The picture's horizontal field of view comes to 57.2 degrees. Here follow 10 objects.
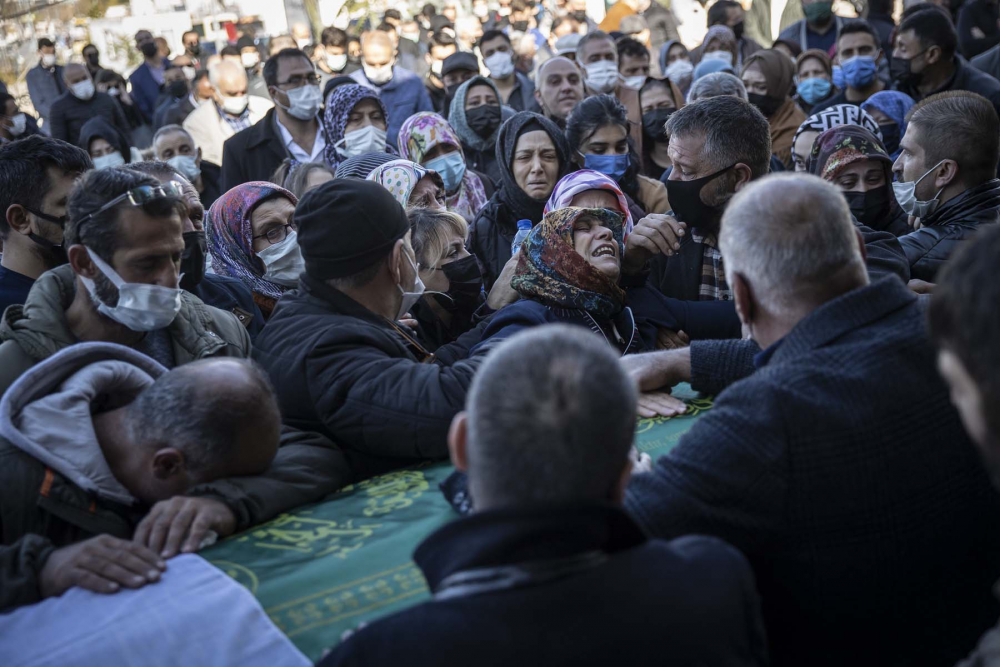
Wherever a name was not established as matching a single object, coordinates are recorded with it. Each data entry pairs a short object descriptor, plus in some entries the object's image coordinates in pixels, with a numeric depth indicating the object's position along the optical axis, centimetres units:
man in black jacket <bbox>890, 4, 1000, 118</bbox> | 735
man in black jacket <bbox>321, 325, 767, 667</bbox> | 147
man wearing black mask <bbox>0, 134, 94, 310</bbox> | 389
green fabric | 202
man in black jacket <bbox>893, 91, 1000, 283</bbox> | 442
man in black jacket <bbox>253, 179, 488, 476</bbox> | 277
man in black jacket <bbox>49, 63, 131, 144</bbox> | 1077
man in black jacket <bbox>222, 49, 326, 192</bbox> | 745
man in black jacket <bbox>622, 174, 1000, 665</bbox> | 199
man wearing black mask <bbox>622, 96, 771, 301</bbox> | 400
